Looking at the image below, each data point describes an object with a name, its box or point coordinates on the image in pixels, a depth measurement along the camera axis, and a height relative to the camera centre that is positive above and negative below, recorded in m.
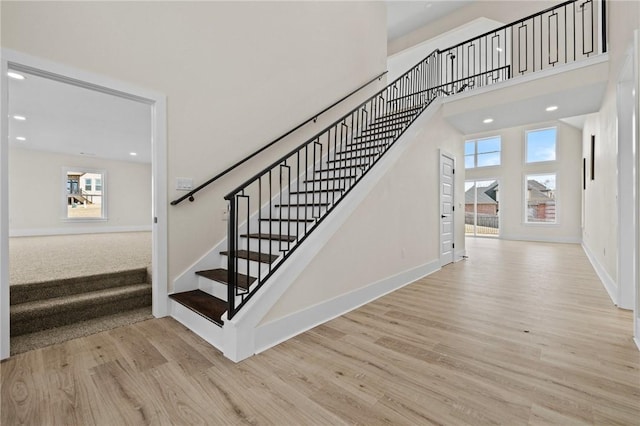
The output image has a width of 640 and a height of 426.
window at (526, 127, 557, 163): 8.73 +2.19
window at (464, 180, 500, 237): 9.90 +0.18
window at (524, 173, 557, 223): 8.78 +0.49
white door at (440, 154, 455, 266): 4.88 +0.09
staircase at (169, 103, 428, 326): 2.46 -0.32
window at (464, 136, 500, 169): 9.80 +2.20
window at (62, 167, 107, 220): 8.00 +0.53
